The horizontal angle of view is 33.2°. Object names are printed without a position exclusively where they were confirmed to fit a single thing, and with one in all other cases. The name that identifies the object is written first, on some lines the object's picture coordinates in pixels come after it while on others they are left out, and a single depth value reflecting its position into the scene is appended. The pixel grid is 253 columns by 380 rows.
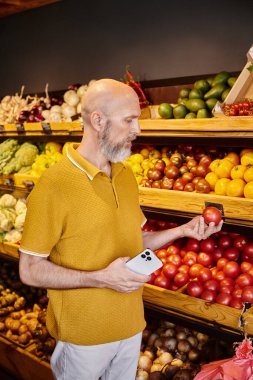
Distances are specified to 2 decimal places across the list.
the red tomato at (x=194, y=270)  2.85
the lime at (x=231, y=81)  2.84
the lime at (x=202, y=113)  2.81
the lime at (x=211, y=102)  2.81
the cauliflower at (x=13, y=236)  4.21
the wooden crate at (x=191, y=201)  2.46
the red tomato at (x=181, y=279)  2.84
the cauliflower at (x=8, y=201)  4.48
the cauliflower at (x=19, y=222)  4.31
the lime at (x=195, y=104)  2.86
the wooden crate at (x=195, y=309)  2.39
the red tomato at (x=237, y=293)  2.52
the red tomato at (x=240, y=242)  2.90
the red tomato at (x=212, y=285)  2.64
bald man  1.93
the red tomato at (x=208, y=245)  3.00
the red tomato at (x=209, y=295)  2.58
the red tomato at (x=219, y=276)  2.74
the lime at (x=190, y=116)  2.86
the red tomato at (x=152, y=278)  2.96
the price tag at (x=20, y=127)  4.15
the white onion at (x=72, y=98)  4.09
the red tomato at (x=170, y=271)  2.91
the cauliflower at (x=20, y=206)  4.40
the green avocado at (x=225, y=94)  2.79
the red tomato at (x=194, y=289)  2.64
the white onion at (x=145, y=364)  2.96
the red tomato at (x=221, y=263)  2.84
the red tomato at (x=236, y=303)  2.46
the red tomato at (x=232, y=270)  2.72
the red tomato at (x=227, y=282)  2.64
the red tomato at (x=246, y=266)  2.72
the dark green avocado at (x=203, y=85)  3.00
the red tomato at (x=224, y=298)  2.51
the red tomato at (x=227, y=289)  2.58
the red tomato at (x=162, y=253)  3.15
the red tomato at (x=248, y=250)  2.80
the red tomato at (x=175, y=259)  3.01
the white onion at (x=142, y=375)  2.88
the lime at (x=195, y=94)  2.95
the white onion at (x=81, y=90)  4.04
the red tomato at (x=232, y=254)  2.88
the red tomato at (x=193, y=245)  3.08
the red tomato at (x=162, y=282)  2.86
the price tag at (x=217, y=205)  2.51
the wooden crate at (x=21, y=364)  3.37
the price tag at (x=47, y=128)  3.78
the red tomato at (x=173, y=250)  3.15
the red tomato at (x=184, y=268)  2.90
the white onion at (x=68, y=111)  4.07
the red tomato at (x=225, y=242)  2.97
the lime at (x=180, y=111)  2.92
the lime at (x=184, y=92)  3.15
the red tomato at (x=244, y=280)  2.59
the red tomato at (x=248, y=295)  2.46
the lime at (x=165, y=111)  2.98
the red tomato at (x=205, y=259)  2.96
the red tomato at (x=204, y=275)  2.76
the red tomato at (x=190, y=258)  2.98
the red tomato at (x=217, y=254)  2.97
